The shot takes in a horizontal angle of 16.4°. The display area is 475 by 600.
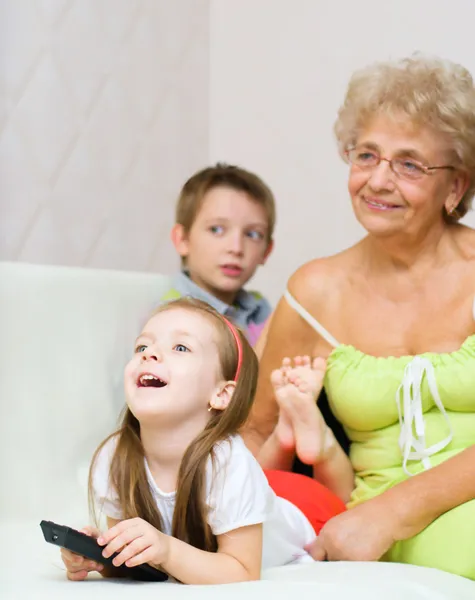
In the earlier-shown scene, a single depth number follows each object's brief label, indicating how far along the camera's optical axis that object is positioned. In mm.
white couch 1687
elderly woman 1890
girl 1621
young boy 2193
